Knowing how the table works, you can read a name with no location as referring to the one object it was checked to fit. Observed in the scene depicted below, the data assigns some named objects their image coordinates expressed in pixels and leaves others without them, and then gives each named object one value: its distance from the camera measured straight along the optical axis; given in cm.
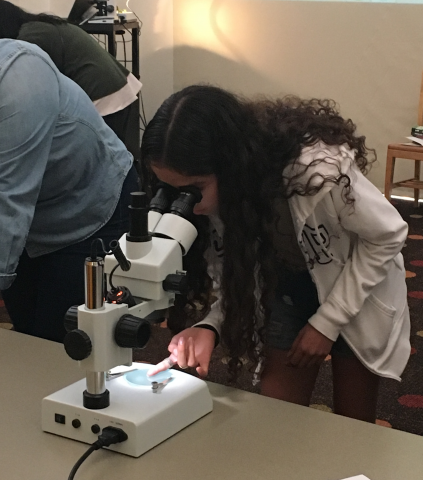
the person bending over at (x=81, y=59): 171
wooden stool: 426
